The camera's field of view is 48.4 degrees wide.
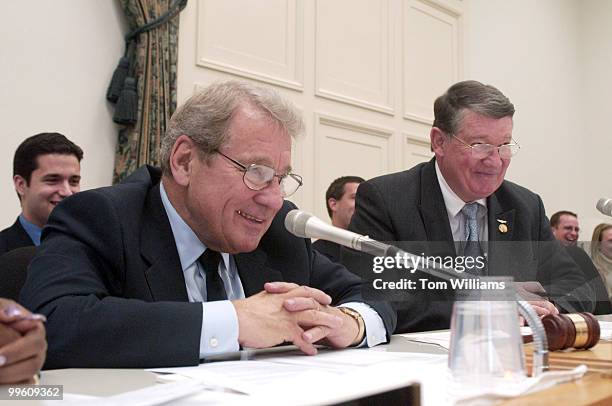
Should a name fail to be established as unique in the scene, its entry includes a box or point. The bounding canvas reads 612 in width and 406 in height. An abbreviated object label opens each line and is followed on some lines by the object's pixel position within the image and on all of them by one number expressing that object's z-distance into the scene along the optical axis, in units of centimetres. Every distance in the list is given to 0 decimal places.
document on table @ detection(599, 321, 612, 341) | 155
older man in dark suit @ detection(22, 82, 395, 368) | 122
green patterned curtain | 337
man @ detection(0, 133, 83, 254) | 292
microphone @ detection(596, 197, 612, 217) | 180
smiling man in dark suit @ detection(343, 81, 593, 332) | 237
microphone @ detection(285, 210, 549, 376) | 106
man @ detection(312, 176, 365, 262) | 421
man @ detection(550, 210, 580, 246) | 583
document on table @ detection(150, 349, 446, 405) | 85
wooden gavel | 130
